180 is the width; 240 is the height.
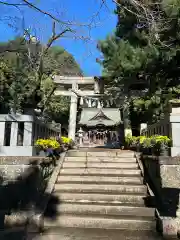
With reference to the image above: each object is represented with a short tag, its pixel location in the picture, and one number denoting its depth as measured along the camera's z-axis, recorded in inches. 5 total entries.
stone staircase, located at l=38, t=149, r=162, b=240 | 174.1
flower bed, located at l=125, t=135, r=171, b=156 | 224.5
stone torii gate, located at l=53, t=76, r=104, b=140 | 603.7
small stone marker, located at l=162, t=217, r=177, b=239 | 166.2
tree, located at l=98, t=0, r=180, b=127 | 400.5
